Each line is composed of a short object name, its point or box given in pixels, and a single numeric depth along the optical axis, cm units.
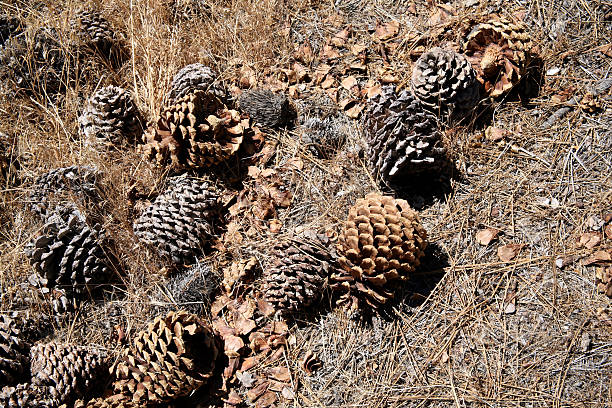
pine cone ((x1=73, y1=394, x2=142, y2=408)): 220
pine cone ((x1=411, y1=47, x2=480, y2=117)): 262
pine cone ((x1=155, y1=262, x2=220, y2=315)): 246
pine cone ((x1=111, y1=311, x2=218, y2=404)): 220
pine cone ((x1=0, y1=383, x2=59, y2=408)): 219
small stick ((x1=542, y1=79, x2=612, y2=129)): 262
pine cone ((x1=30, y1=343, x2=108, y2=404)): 223
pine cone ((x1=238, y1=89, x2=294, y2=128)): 291
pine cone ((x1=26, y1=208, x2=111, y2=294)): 252
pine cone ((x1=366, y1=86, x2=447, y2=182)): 243
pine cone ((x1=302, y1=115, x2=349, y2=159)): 279
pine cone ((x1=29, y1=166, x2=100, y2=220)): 274
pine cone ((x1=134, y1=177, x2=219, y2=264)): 258
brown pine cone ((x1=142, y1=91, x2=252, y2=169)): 276
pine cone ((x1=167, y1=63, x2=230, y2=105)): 293
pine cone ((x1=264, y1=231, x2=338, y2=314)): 231
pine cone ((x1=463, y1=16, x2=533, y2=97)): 267
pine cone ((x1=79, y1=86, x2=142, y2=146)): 299
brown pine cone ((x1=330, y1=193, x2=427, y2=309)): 219
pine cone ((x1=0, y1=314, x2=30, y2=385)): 226
